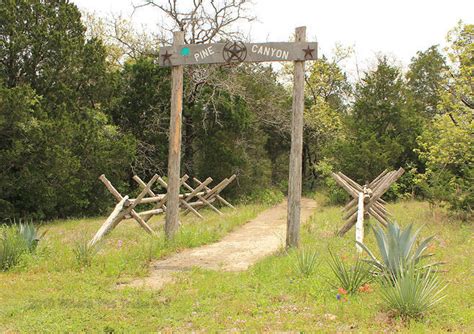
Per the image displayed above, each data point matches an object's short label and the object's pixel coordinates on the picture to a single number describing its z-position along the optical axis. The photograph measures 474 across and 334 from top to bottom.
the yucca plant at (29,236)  7.58
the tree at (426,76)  31.58
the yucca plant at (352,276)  5.41
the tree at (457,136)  12.05
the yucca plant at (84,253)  7.23
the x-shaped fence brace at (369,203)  9.84
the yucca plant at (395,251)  5.25
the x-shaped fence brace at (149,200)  9.87
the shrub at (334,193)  19.91
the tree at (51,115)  13.02
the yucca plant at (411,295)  4.55
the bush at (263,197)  21.44
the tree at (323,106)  28.20
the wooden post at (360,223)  7.92
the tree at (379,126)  19.44
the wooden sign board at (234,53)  8.16
